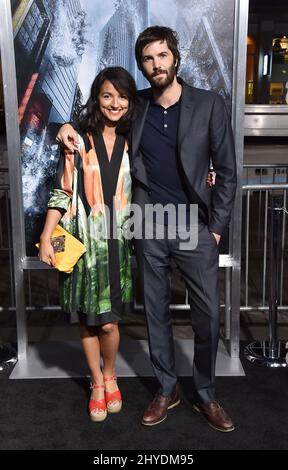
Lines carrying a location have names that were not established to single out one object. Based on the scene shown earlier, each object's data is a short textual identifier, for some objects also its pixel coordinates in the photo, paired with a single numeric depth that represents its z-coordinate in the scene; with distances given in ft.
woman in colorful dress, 7.90
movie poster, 9.46
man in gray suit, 7.62
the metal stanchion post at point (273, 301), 10.87
